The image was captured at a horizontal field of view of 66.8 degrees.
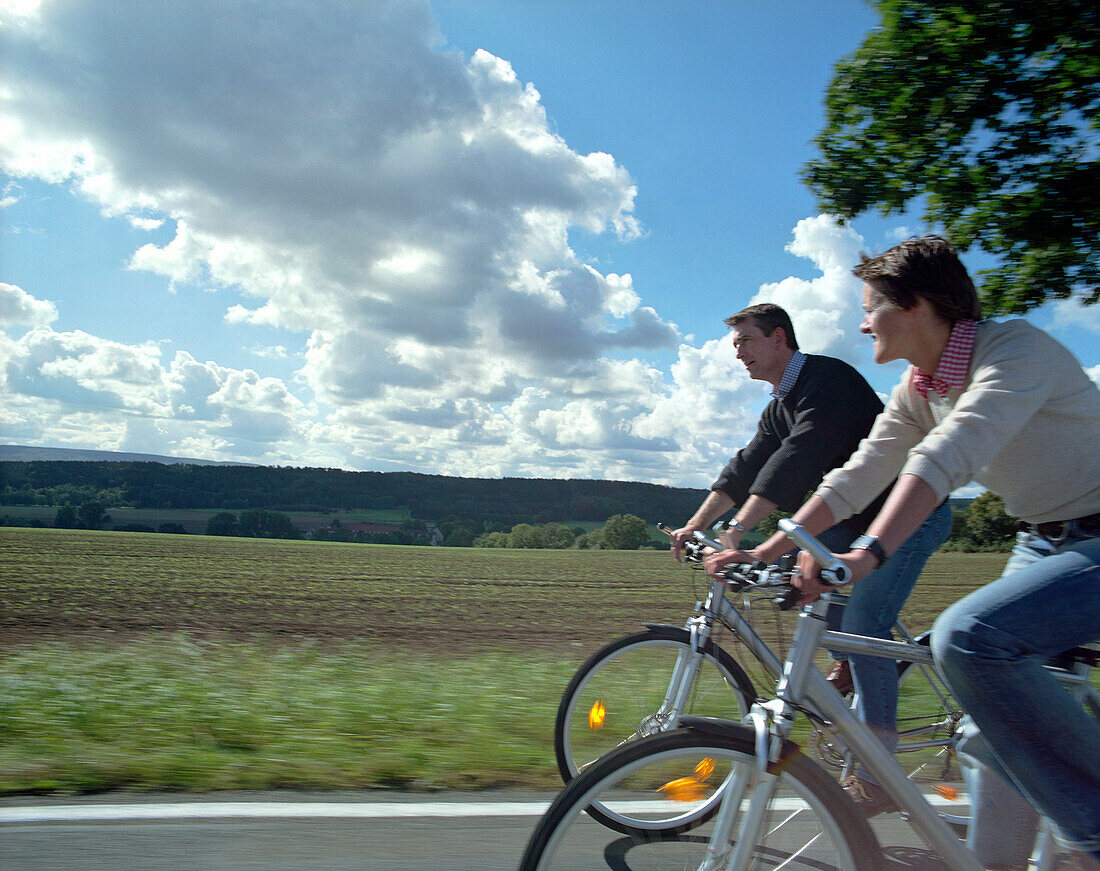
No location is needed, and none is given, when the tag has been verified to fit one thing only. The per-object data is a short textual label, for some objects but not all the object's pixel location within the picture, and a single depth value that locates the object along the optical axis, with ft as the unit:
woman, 6.19
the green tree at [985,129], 23.03
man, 10.03
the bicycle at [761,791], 5.79
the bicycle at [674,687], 10.58
